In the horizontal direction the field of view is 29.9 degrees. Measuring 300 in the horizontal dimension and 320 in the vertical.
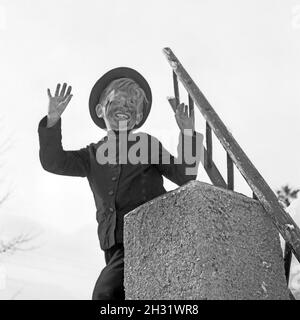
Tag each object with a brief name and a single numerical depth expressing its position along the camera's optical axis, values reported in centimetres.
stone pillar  194
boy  269
